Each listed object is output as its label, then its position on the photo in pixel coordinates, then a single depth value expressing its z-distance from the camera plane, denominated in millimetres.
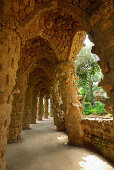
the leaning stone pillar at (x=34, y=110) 11777
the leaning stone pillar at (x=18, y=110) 5469
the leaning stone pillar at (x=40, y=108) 15538
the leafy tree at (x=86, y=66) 14981
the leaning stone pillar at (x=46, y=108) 18747
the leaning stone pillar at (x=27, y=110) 8859
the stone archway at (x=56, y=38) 2238
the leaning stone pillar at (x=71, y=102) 4756
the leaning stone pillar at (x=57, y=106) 7789
